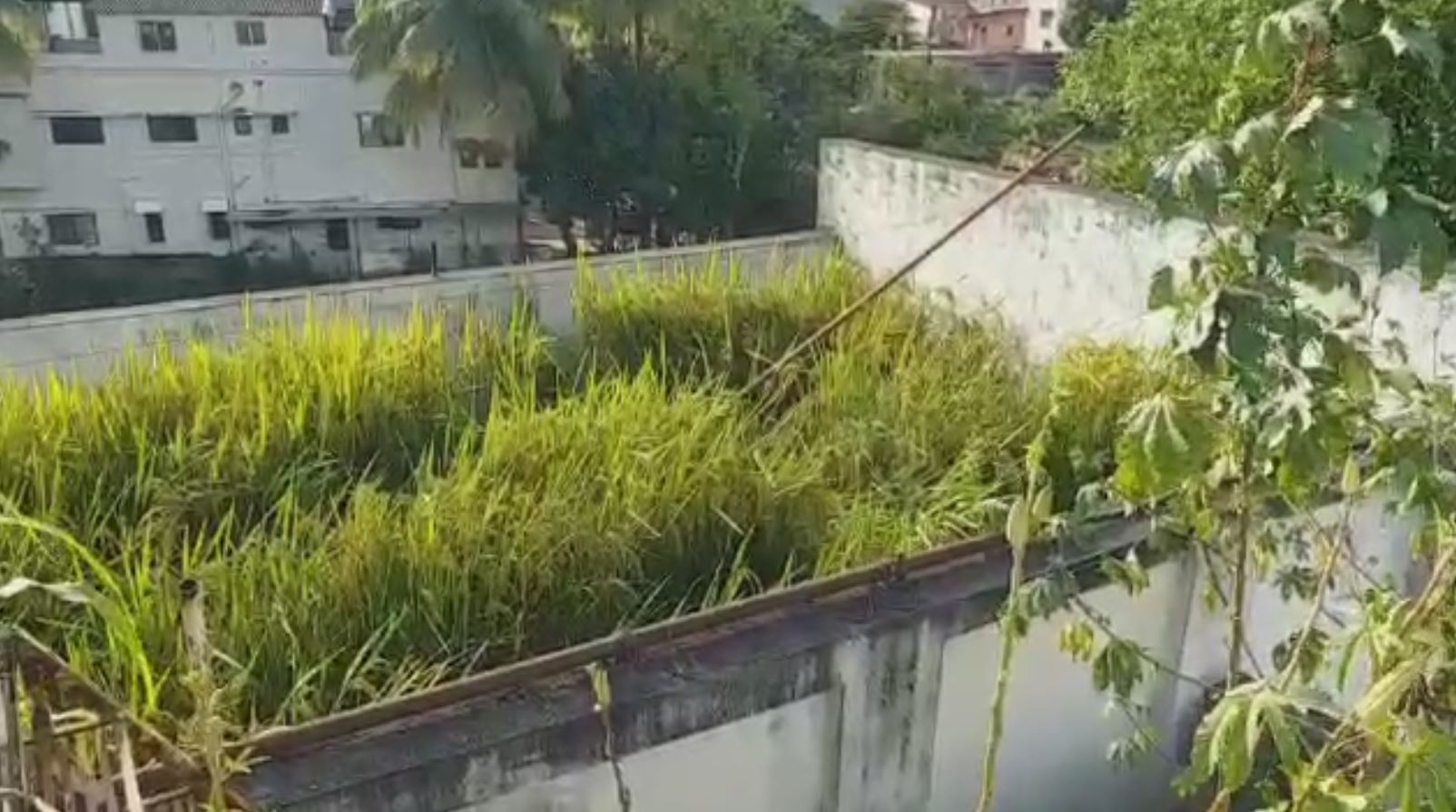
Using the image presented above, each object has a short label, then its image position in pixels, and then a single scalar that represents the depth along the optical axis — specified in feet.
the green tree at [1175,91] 13.32
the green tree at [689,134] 57.21
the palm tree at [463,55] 52.60
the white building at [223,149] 55.62
